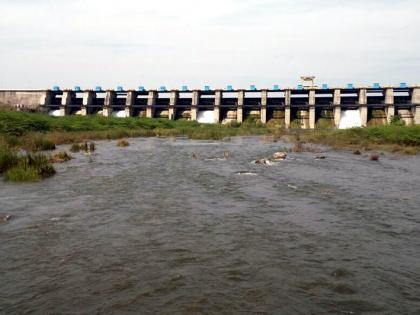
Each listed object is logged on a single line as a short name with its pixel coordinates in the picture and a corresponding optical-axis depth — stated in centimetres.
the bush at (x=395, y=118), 5926
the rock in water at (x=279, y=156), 2452
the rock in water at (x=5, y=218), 953
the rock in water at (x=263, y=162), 2211
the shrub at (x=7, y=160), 1597
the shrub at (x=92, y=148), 2802
